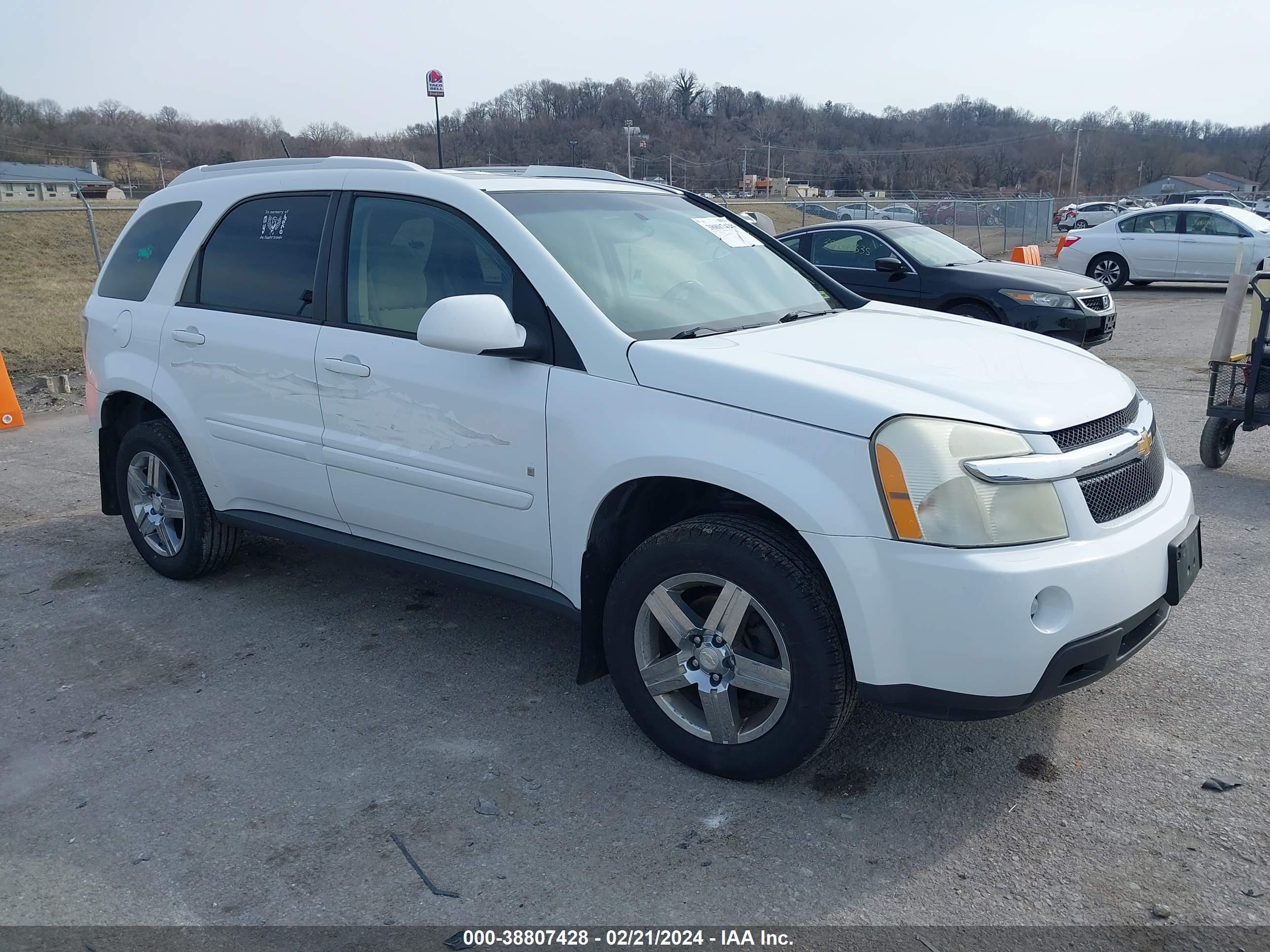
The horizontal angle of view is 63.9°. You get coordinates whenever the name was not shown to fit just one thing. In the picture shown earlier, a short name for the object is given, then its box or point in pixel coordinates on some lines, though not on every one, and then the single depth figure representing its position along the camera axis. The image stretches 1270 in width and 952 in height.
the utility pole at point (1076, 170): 90.69
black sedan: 10.24
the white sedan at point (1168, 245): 17.30
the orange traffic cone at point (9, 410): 8.70
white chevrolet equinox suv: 2.76
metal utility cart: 6.11
